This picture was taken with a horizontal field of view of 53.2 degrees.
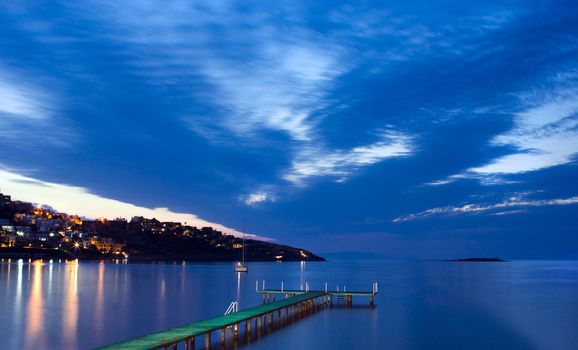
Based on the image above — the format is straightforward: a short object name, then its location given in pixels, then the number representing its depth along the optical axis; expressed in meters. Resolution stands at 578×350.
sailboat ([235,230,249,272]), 128.07
